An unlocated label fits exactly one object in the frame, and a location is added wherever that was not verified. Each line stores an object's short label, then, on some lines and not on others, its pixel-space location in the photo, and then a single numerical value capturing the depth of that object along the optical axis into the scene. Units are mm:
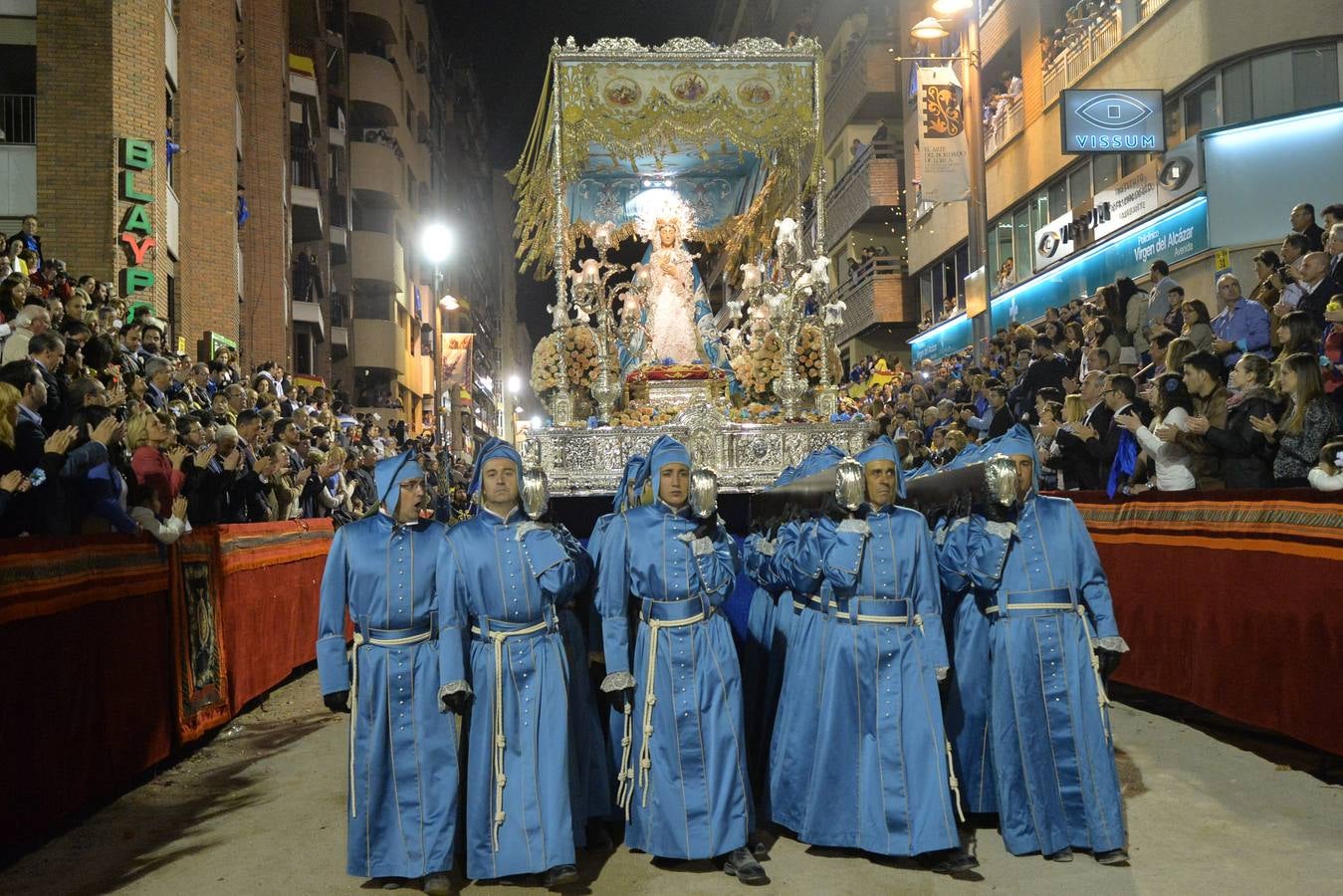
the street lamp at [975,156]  18594
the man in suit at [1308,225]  11289
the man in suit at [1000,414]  13719
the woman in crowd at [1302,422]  8188
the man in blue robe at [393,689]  5773
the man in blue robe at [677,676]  5859
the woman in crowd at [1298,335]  8942
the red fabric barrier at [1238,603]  6844
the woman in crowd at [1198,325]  11312
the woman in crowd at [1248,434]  8672
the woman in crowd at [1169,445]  9352
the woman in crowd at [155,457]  9094
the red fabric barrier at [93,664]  6055
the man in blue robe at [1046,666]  5965
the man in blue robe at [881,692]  5895
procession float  10930
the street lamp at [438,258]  41656
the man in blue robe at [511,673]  5707
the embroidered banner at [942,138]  21984
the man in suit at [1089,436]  11031
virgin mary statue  12562
